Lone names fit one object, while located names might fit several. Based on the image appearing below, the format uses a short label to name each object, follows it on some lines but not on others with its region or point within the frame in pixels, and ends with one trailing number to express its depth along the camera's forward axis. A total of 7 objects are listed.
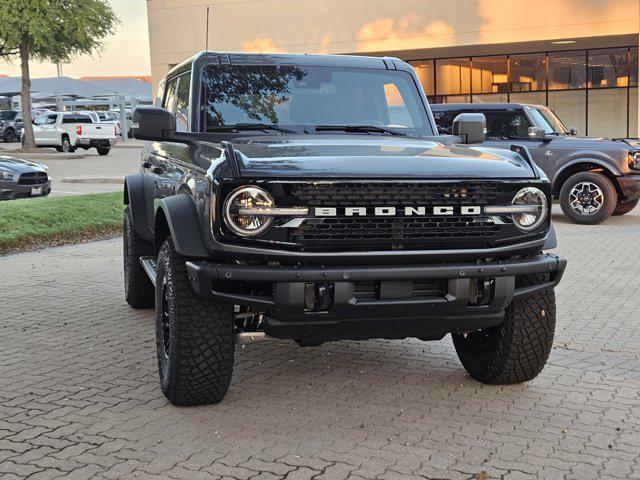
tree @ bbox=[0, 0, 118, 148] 35.53
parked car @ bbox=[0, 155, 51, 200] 15.98
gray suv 12.99
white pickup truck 36.59
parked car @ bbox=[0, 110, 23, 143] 48.94
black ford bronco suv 4.05
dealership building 27.53
